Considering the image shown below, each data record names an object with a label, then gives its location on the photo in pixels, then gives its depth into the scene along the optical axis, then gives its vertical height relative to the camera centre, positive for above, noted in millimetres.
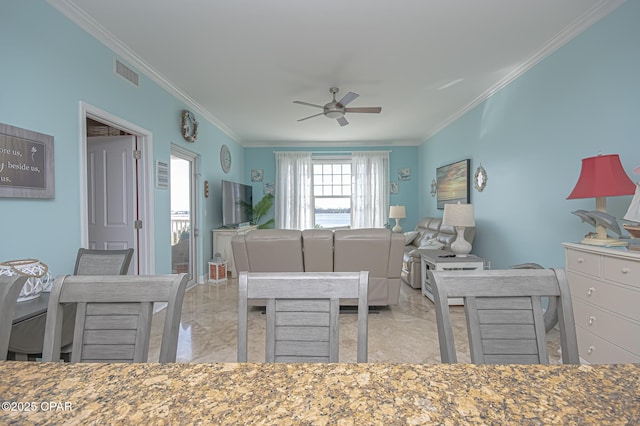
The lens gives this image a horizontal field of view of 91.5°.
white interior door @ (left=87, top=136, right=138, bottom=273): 3295 +174
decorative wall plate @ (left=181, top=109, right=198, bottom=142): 4102 +1125
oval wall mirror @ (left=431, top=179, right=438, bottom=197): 5996 +385
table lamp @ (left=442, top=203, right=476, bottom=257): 3549 -149
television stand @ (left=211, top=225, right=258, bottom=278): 5156 -572
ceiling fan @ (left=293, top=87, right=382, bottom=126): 3793 +1233
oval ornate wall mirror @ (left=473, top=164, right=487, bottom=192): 4262 +402
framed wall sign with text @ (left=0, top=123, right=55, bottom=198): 1838 +292
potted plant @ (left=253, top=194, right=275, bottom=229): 6715 -15
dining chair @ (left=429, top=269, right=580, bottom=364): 929 -316
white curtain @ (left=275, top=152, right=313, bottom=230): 7176 +510
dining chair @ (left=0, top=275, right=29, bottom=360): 837 -257
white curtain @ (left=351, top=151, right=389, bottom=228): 7117 +429
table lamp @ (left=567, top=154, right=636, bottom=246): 1922 +143
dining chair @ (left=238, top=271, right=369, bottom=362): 946 -311
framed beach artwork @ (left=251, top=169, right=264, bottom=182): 7285 +802
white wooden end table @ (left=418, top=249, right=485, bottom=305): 3506 -632
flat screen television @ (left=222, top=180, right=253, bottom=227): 5359 +95
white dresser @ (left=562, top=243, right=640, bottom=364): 1699 -568
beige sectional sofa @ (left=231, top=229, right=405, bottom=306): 3053 -430
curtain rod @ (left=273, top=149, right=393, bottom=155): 7234 +1298
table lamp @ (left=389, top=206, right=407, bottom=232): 6637 -109
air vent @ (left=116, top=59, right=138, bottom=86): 2865 +1305
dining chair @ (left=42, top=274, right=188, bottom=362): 929 -317
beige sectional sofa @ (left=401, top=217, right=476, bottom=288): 4273 -541
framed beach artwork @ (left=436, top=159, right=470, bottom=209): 4789 +402
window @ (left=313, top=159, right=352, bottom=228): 7371 +376
